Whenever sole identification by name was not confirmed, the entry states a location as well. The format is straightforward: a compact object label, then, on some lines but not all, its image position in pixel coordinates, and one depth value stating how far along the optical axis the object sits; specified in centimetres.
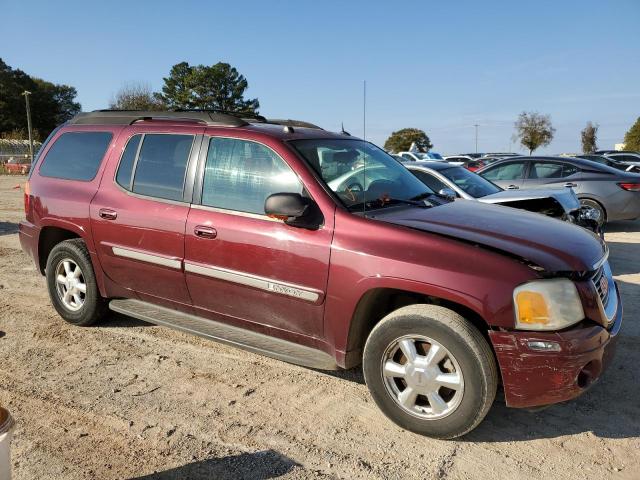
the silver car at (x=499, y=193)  685
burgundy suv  283
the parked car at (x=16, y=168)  3375
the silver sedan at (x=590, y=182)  998
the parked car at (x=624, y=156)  2614
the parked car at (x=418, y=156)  2482
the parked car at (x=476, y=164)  2132
